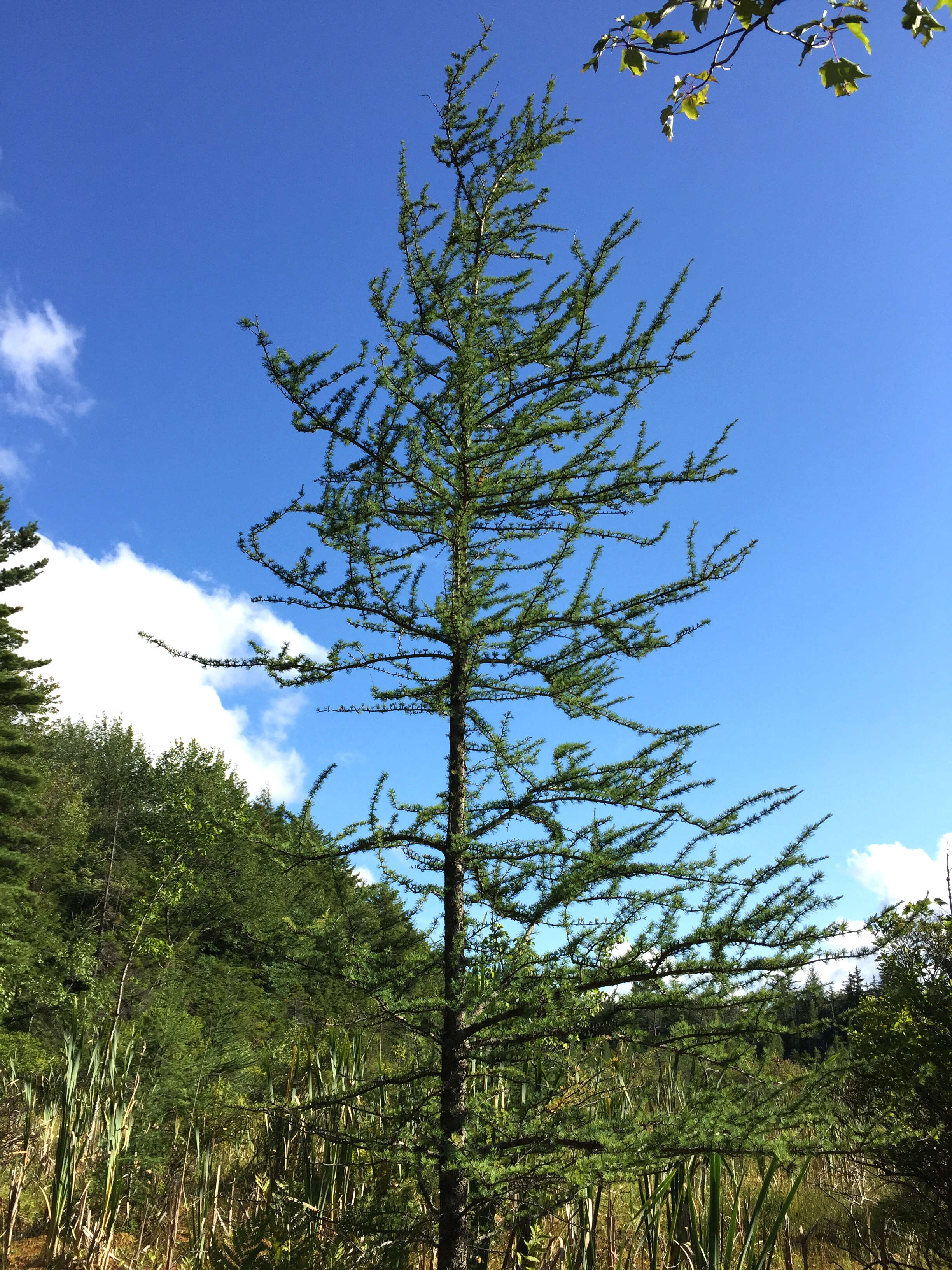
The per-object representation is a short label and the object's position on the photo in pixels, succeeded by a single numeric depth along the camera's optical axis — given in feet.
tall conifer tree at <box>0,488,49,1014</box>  60.59
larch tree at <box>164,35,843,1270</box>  9.80
